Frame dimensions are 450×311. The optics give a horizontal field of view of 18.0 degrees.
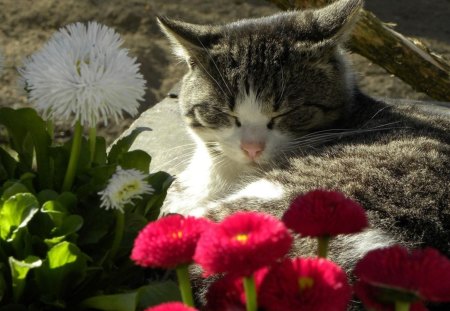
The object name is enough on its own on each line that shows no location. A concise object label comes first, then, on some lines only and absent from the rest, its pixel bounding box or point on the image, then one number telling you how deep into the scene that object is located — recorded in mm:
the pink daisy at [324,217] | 426
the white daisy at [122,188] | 457
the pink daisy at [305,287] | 401
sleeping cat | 609
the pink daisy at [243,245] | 398
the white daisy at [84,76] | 463
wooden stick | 1022
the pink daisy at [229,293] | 416
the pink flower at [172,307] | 401
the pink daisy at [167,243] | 416
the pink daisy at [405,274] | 400
